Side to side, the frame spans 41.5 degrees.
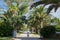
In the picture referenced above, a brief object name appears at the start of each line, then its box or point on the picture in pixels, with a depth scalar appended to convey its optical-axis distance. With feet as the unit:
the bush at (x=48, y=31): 37.26
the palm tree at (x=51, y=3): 32.63
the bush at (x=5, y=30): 40.40
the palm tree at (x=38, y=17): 57.33
